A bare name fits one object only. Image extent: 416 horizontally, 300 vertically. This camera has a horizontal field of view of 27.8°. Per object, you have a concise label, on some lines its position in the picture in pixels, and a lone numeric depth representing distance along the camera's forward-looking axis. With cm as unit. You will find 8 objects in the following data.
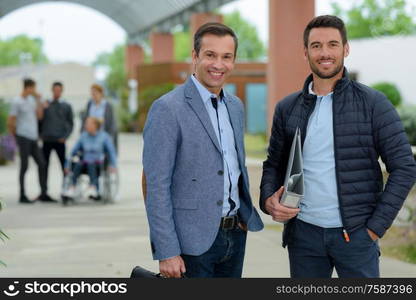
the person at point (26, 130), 1295
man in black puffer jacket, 380
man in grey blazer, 372
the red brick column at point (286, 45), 2031
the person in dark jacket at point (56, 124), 1341
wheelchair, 1252
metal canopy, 3251
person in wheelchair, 1246
